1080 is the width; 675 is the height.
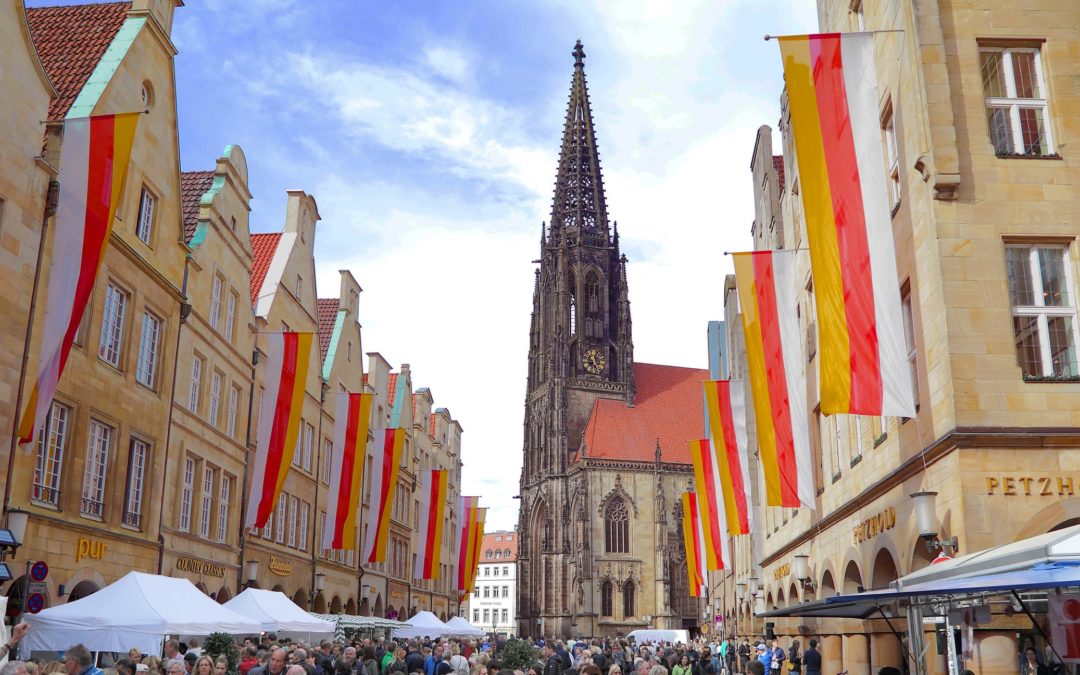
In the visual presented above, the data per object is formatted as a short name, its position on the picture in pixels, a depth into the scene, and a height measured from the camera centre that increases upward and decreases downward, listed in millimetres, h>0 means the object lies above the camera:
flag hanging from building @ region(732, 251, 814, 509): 17688 +4241
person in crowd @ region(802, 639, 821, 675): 19312 -814
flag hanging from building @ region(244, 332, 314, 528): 23062 +4423
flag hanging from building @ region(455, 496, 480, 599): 49000 +4034
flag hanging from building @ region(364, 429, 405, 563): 30484 +3493
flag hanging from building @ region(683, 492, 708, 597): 33969 +2574
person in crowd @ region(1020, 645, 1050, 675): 11445 -495
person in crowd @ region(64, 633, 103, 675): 8836 -428
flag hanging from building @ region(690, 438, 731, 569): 27625 +3107
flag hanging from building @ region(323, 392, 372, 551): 26969 +3873
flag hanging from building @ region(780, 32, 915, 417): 12594 +5061
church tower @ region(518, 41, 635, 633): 85000 +22558
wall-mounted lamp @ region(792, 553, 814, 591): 21797 +1051
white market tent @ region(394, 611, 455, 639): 31297 -346
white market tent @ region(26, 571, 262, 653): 13164 -85
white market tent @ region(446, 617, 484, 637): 34269 -441
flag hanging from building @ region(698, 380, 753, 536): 24531 +3889
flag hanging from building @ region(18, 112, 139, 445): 14273 +5378
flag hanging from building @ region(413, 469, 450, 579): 38312 +3269
